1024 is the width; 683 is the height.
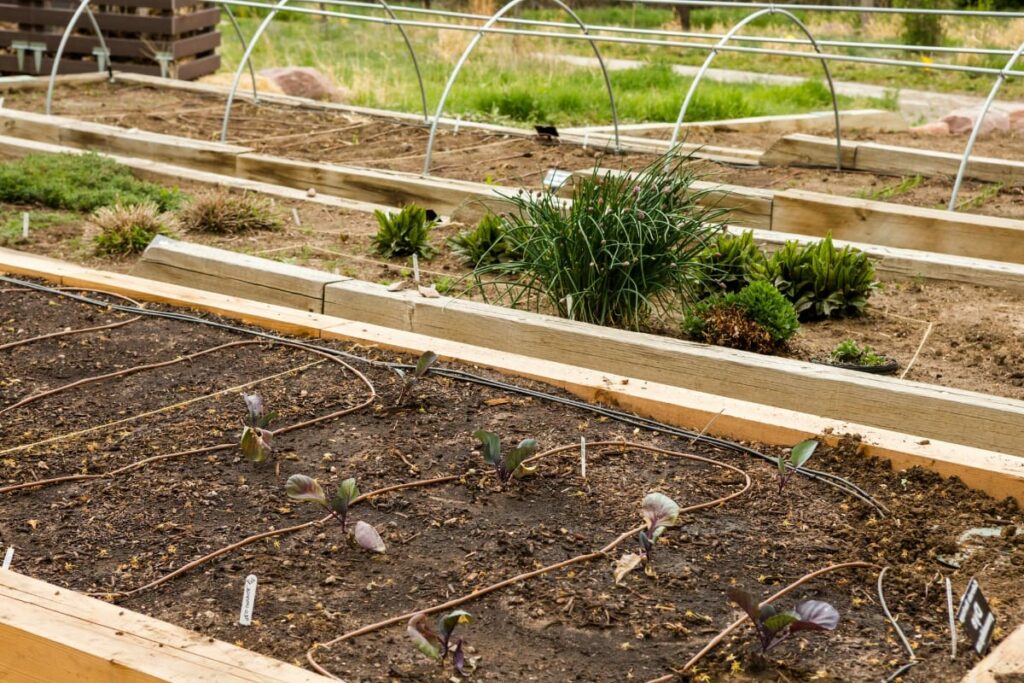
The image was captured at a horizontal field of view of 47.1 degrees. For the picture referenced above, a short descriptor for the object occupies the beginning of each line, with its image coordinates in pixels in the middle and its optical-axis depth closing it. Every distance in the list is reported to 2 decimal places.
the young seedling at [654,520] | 2.57
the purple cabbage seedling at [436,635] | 2.12
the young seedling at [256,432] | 2.98
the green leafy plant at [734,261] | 4.82
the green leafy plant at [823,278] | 4.80
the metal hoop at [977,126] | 5.93
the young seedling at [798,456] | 2.89
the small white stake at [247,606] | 2.32
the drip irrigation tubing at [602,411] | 3.00
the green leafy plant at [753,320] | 4.24
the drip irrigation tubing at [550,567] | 2.31
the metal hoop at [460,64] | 7.03
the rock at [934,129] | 9.74
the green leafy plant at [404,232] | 5.54
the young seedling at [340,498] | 2.60
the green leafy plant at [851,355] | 4.30
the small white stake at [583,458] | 3.04
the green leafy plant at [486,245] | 5.31
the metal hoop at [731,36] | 6.90
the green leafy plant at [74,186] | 6.32
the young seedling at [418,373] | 3.40
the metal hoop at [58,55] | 8.70
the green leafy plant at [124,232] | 5.57
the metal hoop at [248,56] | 8.03
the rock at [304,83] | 11.93
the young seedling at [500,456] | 2.89
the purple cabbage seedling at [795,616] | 2.17
